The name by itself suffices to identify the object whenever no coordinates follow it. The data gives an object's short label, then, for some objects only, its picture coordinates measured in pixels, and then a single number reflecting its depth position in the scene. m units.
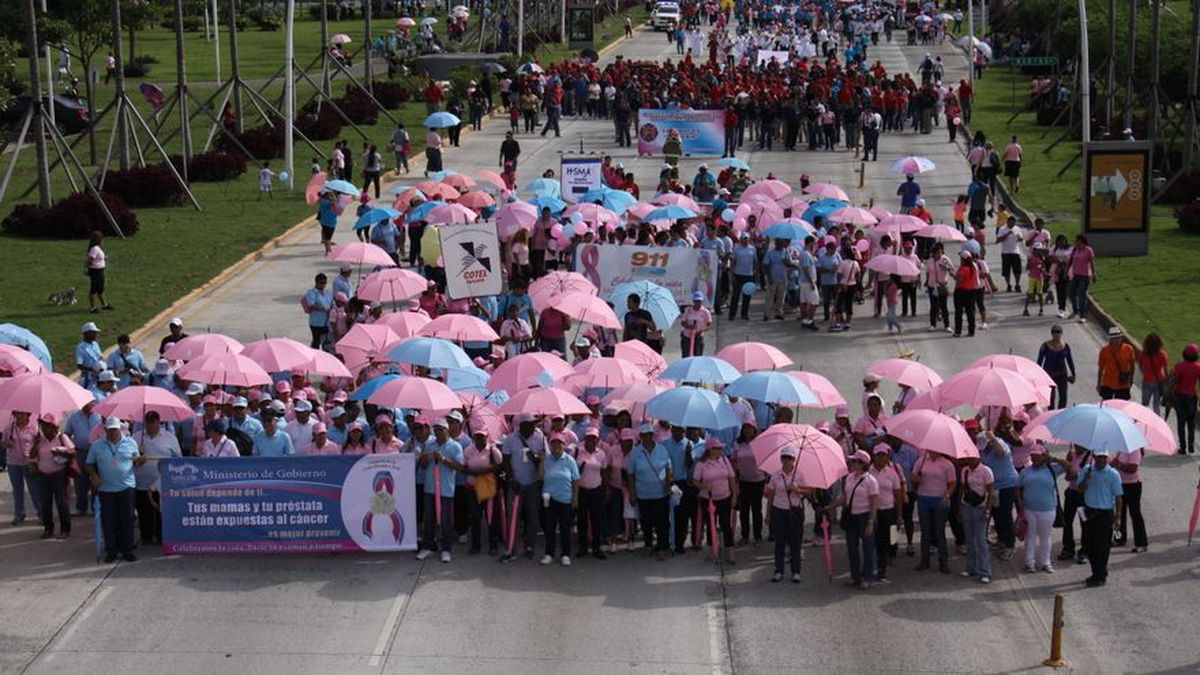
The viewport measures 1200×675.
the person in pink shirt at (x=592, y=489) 19.91
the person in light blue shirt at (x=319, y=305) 27.84
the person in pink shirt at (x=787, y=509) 18.91
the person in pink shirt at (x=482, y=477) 19.89
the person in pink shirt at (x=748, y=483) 20.17
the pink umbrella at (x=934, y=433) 18.64
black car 62.56
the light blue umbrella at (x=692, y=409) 19.73
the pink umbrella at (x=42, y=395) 20.28
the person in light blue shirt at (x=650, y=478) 19.81
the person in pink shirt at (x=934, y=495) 19.31
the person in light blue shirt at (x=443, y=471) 19.83
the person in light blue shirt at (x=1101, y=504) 18.80
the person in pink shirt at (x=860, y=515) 18.86
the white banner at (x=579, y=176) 36.97
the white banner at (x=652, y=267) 30.42
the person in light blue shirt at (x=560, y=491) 19.79
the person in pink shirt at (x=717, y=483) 19.70
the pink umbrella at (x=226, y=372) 21.50
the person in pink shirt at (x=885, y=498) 19.02
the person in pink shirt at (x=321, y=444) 20.03
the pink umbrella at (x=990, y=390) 20.03
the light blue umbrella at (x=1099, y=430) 18.61
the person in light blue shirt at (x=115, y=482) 19.59
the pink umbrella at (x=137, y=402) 20.19
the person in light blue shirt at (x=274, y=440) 20.41
